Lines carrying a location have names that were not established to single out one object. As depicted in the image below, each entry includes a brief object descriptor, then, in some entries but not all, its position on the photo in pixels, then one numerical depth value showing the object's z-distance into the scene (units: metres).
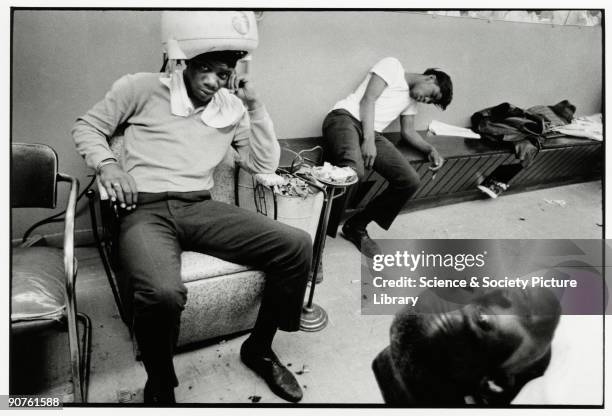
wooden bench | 2.85
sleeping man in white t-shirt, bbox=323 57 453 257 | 2.57
